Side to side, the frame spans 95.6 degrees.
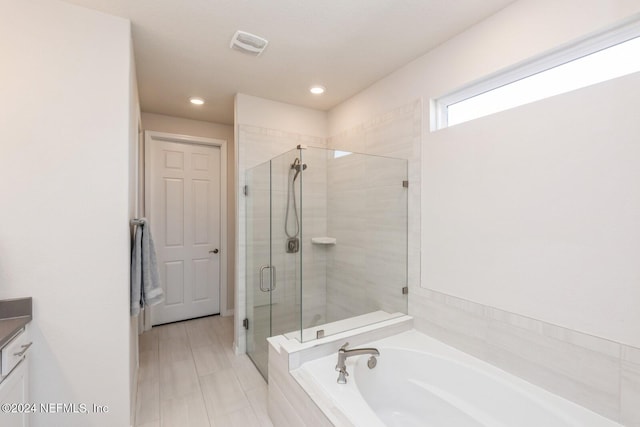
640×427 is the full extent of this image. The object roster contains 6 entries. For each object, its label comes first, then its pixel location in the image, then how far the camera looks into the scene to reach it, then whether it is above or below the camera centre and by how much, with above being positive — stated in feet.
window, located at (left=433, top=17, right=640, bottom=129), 4.34 +2.48
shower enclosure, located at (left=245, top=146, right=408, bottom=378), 7.45 -0.73
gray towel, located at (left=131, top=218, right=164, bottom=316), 5.88 -1.20
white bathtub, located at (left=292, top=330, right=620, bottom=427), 4.59 -3.19
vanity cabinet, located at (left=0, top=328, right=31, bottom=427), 3.96 -2.40
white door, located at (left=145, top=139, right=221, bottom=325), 11.45 -0.32
